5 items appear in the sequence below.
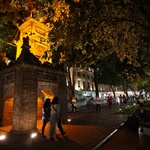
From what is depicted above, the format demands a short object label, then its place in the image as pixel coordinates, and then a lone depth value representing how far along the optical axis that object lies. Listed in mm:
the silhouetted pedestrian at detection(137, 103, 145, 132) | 8992
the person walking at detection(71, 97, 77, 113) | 18522
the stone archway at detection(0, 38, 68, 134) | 8195
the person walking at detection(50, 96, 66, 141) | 7204
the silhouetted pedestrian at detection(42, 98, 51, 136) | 8043
